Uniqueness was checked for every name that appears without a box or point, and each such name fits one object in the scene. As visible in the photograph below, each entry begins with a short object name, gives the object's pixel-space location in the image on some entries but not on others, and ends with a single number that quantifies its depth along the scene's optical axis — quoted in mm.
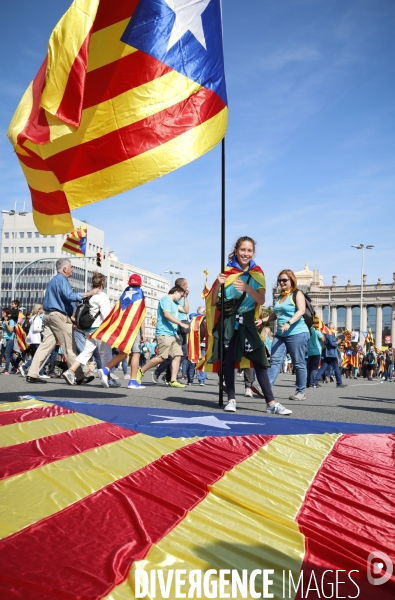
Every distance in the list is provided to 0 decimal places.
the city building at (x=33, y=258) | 108688
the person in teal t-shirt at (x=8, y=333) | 16172
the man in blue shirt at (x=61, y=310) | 9578
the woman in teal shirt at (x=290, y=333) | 8926
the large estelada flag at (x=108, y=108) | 5027
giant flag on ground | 1754
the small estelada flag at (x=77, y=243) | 16281
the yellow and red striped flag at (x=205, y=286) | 8938
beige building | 118000
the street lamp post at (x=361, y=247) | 68375
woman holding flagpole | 6645
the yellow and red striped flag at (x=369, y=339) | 29753
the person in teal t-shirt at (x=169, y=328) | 11000
